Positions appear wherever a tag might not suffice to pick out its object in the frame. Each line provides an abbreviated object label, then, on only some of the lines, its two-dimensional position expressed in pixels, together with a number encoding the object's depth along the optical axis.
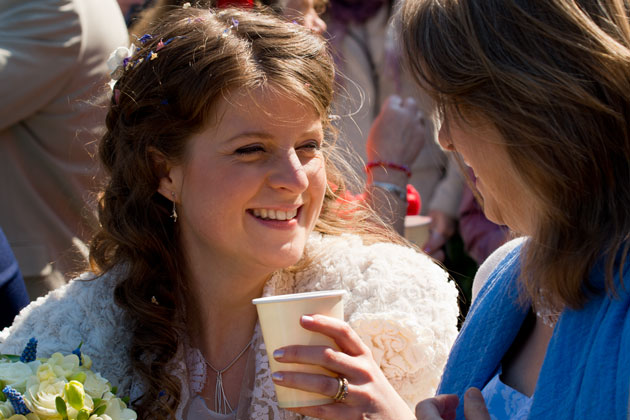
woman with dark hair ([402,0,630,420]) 0.98
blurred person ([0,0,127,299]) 1.59
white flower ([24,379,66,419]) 1.11
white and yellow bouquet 1.11
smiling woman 1.27
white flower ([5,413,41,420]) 1.11
